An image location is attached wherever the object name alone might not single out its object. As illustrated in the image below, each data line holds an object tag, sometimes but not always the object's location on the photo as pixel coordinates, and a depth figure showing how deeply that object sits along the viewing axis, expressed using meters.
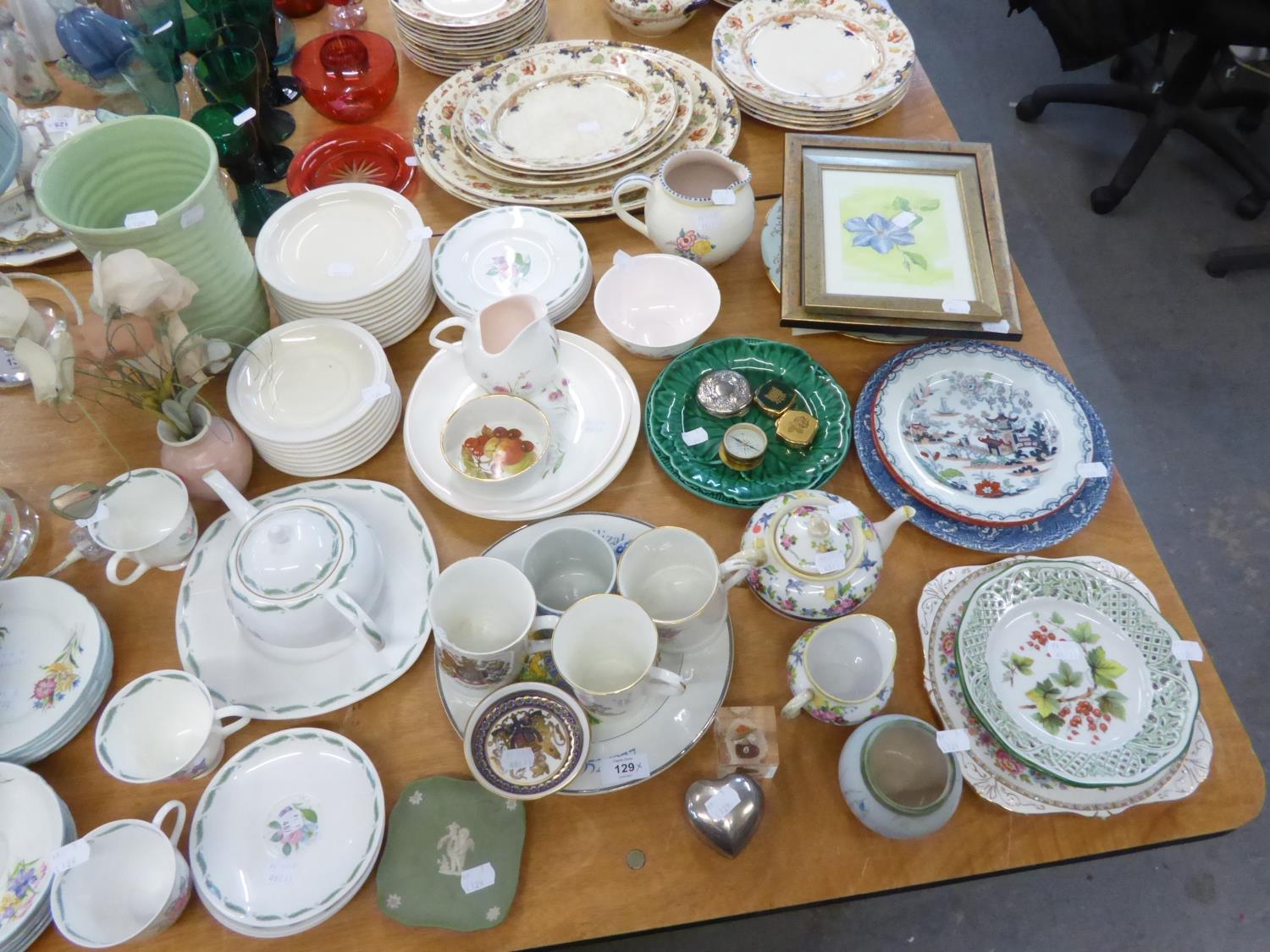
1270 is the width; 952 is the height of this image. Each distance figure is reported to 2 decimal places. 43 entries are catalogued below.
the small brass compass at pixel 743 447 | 1.04
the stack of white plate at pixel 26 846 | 0.77
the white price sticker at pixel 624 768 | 0.84
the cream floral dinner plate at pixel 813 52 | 1.38
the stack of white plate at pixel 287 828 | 0.79
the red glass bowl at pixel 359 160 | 1.34
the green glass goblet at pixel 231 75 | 1.28
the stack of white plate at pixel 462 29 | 1.41
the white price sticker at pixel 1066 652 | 0.93
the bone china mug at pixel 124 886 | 0.75
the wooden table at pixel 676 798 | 0.81
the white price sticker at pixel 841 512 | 0.90
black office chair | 1.86
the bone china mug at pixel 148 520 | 0.94
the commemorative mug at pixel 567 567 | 0.92
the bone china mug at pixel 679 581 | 0.85
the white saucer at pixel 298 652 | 0.89
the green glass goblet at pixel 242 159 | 1.24
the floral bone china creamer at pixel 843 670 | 0.84
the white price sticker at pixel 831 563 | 0.88
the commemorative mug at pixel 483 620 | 0.81
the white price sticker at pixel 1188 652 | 0.88
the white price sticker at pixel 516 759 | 0.81
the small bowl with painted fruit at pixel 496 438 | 1.01
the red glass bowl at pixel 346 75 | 1.40
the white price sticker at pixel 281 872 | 0.80
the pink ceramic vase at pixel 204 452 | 0.97
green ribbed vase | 0.90
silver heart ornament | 0.81
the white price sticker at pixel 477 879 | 0.80
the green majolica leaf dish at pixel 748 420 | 1.02
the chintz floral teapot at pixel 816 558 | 0.88
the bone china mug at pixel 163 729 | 0.82
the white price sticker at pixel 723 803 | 0.82
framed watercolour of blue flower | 1.06
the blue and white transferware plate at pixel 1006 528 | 0.98
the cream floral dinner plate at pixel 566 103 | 1.33
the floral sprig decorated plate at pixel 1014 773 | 0.83
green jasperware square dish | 0.79
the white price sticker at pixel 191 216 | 0.91
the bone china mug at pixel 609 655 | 0.79
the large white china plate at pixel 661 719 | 0.84
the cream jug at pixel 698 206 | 1.14
